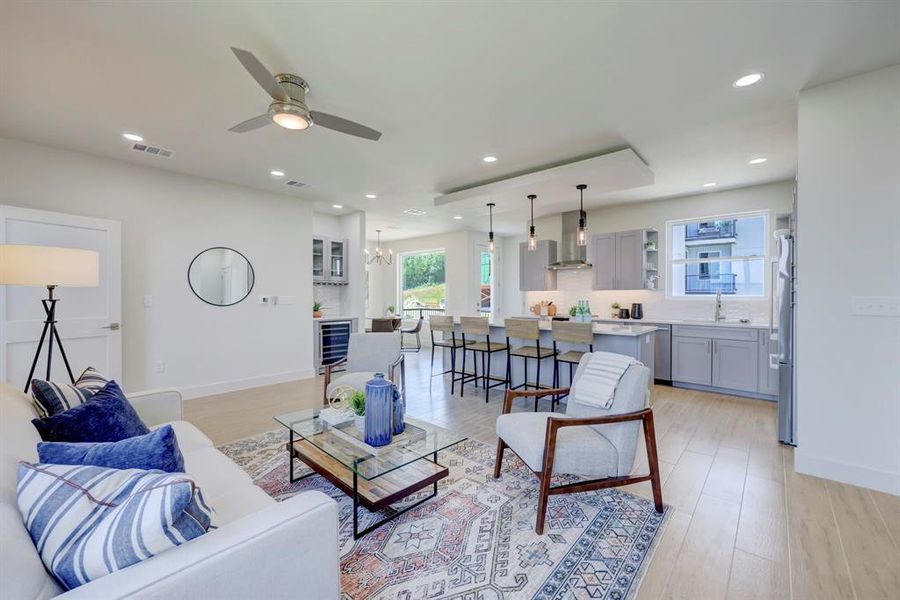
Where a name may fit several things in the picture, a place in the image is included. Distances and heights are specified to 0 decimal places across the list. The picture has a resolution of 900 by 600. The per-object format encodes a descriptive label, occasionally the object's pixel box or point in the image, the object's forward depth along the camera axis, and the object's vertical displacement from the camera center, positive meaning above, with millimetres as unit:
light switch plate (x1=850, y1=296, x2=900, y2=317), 2389 -62
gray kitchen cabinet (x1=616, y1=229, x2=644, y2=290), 5609 +555
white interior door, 3330 -108
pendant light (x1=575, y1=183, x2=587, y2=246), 4409 +825
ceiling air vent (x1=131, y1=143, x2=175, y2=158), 3679 +1462
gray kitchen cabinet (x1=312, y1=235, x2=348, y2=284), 6293 +628
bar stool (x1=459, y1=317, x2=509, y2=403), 4607 -615
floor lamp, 2395 +203
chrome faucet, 5199 -176
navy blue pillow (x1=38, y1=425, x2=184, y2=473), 1073 -459
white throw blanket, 2350 -531
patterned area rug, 1646 -1251
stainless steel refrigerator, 3129 -320
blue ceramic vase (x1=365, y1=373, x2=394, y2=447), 2078 -645
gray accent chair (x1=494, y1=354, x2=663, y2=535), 1998 -825
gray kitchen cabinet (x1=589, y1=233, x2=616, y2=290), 5910 +586
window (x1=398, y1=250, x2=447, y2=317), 8844 +328
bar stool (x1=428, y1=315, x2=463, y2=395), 4949 -413
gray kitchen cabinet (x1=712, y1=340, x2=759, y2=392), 4457 -821
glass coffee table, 1932 -846
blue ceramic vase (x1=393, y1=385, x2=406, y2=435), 2246 -705
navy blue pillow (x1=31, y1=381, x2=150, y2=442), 1362 -483
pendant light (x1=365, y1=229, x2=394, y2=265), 9352 +945
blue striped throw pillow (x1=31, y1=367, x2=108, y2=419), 1546 -428
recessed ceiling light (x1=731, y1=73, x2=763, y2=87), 2502 +1459
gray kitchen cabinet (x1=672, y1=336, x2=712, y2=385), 4777 -819
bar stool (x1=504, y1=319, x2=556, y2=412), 4254 -454
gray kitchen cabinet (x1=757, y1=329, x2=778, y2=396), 4320 -858
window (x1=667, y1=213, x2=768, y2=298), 5121 +573
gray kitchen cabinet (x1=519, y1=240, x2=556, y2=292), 6555 +515
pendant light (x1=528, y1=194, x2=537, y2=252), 4910 +738
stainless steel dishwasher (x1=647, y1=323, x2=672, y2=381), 5090 -761
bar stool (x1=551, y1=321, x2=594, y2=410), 3846 -413
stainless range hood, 6230 +843
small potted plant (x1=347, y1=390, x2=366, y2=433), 2271 -673
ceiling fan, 2311 +1183
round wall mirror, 4684 +265
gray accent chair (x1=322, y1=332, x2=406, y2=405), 3896 -595
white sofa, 800 -638
